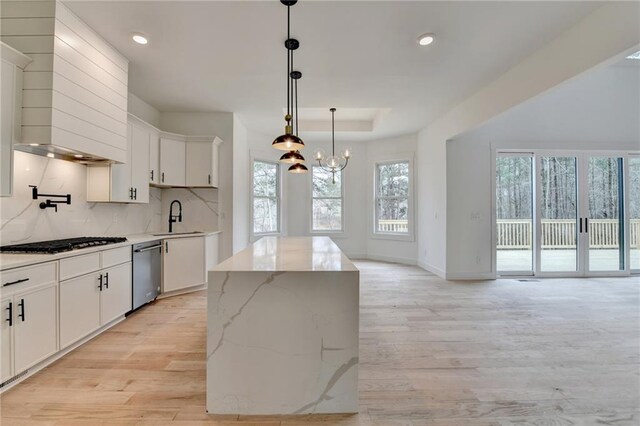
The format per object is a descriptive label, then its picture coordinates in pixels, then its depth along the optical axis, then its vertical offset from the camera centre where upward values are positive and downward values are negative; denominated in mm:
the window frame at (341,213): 6965 +113
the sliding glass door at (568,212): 5141 +99
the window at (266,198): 6172 +434
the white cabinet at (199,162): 4500 +865
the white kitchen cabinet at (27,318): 1906 -712
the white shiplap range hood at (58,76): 2291 +1198
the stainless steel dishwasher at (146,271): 3340 -658
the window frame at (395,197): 6367 +349
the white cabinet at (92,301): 2375 -773
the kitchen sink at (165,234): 3990 -231
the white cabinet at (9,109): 2141 +827
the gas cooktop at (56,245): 2270 -235
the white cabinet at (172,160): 4230 +865
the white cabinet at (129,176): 3271 +497
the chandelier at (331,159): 4578 +974
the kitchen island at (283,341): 1722 -738
